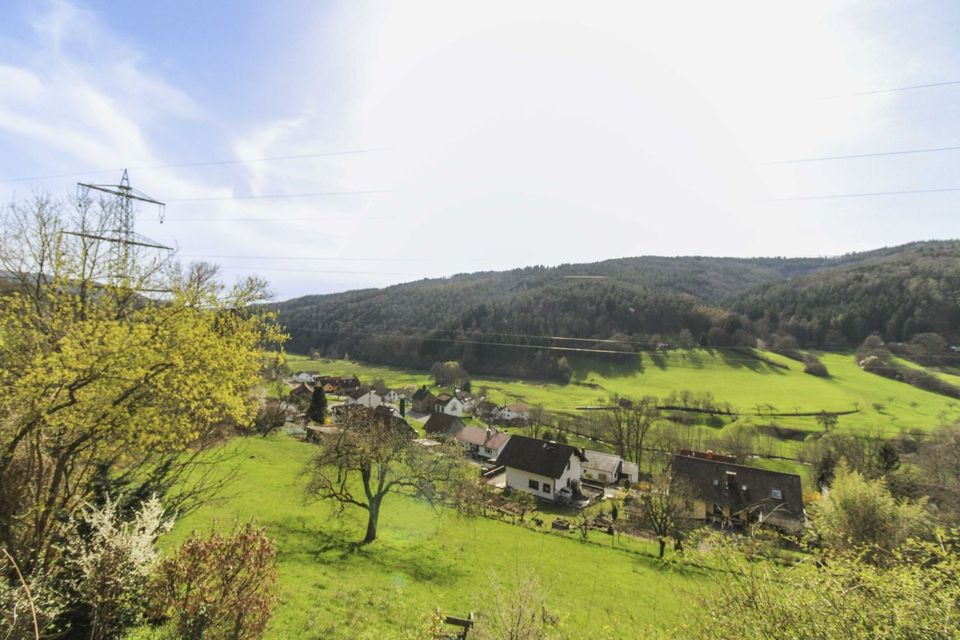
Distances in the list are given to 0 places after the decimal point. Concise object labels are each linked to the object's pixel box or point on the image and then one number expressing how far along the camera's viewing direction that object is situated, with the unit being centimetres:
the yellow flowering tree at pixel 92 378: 684
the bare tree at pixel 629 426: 4919
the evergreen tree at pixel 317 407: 5228
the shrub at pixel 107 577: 635
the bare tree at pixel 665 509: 2439
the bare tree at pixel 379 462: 1750
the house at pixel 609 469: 4750
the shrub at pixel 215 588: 686
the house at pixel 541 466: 4053
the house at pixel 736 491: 3609
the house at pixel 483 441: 5519
